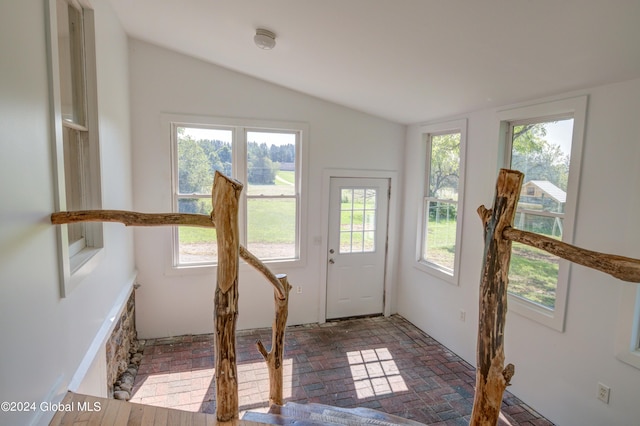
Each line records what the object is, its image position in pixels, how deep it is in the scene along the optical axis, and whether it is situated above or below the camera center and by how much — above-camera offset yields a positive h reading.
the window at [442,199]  3.84 -0.10
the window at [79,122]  2.15 +0.39
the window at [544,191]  2.65 +0.03
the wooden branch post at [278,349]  2.33 -1.14
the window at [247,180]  4.02 +0.06
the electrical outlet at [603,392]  2.38 -1.39
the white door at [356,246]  4.61 -0.80
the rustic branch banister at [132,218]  1.49 -0.16
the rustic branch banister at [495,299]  1.46 -0.47
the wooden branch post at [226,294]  1.46 -0.49
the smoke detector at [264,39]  2.77 +1.22
